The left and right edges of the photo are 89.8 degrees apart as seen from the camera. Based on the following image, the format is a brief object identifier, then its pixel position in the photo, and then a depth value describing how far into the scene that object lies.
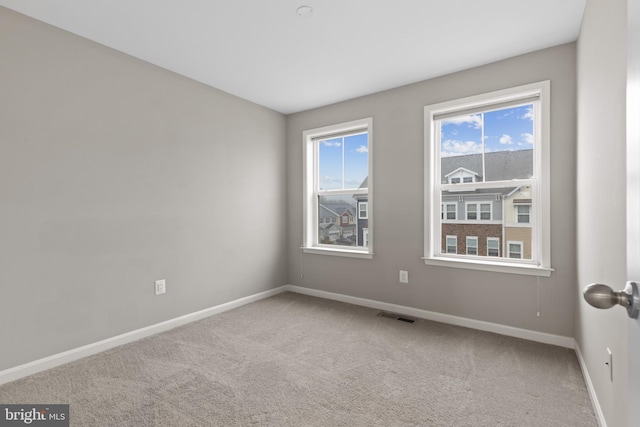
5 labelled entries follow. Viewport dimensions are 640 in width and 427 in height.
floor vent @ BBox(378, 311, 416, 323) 3.18
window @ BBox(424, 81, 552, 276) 2.70
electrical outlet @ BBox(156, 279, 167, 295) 2.92
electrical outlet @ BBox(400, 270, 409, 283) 3.37
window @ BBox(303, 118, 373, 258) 3.79
